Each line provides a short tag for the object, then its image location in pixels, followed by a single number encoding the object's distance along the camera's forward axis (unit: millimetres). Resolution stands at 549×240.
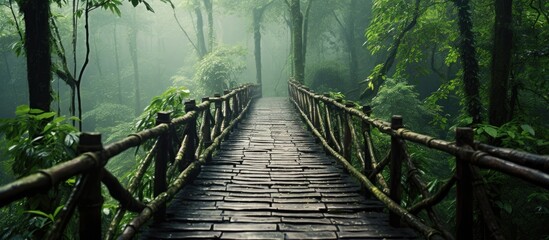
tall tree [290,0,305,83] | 18734
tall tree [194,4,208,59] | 29516
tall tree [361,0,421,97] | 9327
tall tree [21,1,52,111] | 4293
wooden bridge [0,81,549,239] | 2346
